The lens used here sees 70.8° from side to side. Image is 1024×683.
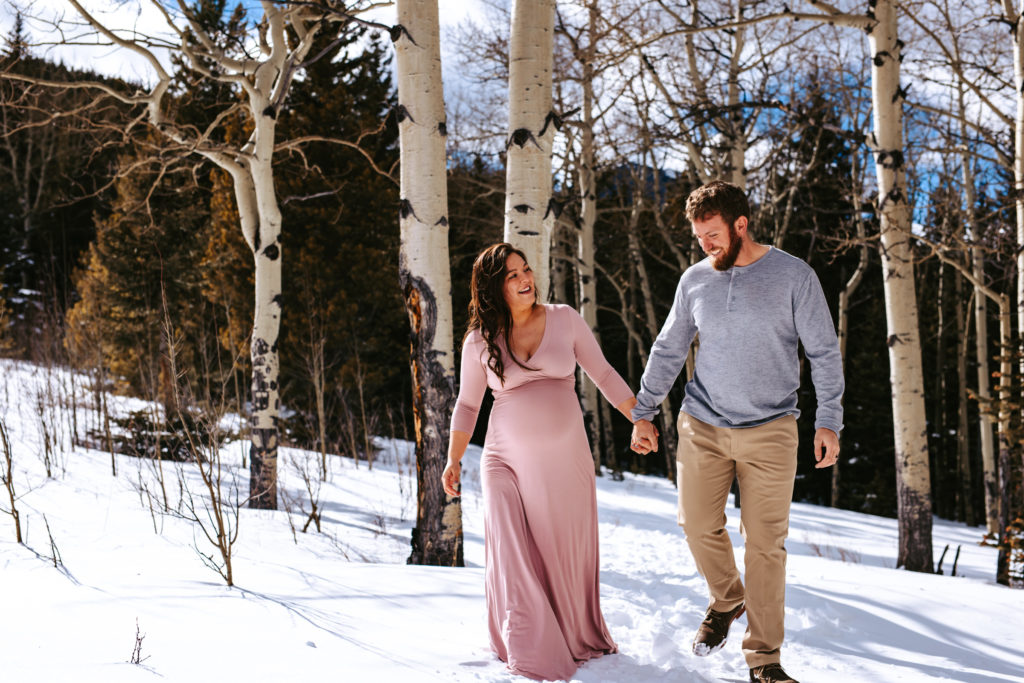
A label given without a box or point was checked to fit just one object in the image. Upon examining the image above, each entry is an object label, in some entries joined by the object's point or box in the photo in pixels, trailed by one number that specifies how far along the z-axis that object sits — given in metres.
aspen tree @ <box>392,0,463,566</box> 4.94
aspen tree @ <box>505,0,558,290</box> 4.59
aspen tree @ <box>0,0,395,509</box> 8.52
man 2.96
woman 3.06
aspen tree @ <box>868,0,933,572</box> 6.39
